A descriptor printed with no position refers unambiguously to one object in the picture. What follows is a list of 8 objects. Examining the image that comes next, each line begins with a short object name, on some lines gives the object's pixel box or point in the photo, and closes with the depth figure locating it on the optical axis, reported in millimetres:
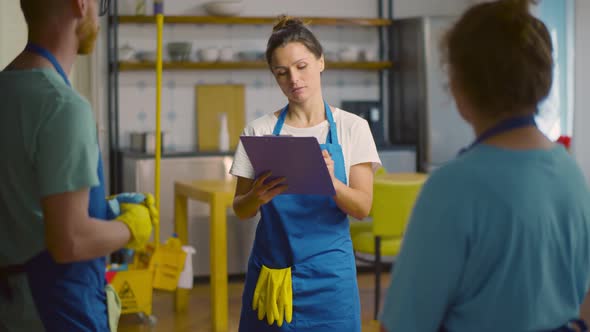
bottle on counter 5816
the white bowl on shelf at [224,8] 5906
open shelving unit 5801
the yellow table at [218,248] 4277
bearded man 1350
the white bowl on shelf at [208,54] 5938
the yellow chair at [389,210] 4031
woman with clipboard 2225
